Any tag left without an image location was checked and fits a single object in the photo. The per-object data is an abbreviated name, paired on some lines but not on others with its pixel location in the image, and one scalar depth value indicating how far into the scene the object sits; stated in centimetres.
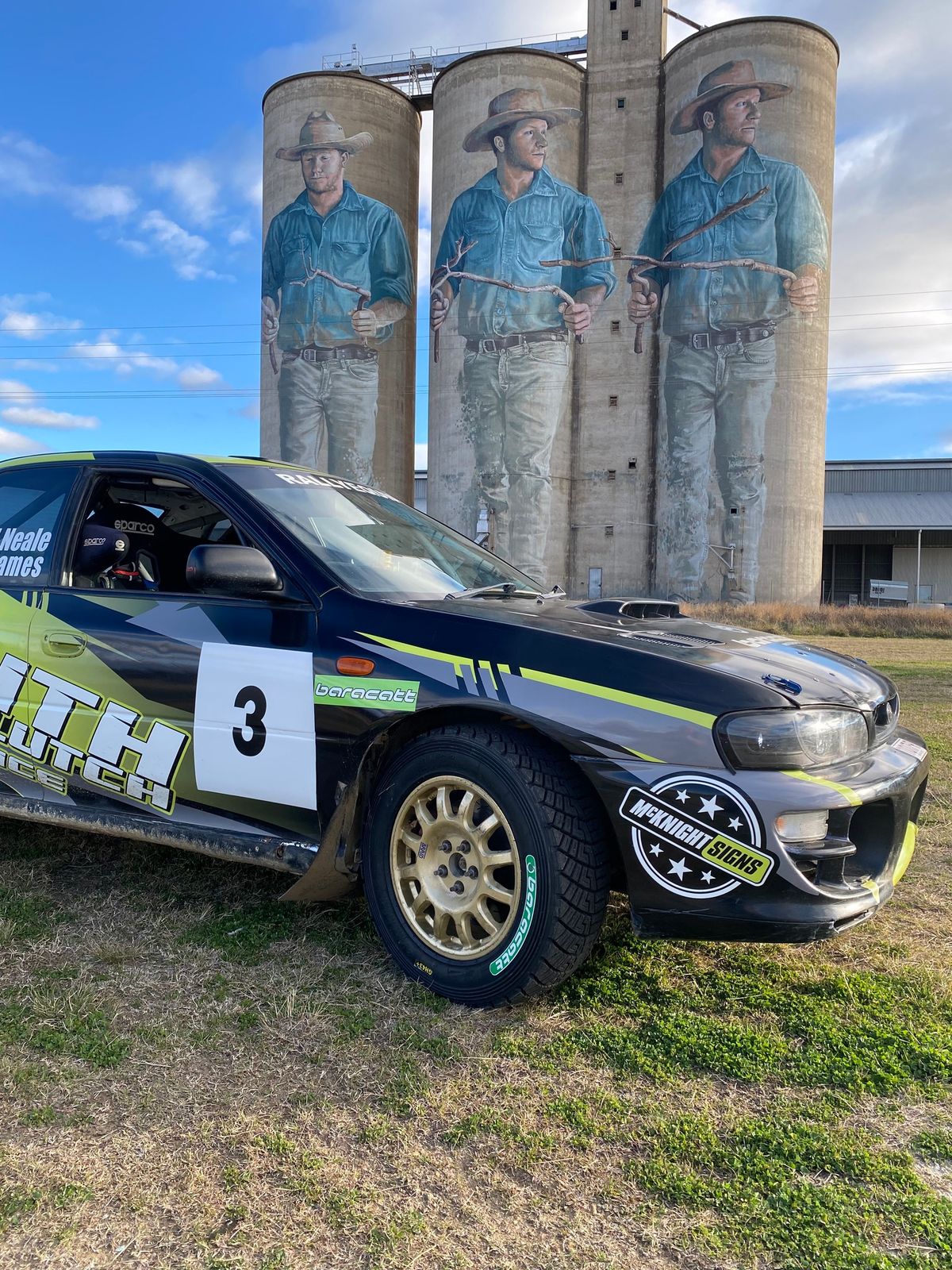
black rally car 249
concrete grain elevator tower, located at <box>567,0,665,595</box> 3847
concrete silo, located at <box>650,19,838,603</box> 3581
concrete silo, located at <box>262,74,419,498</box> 3984
